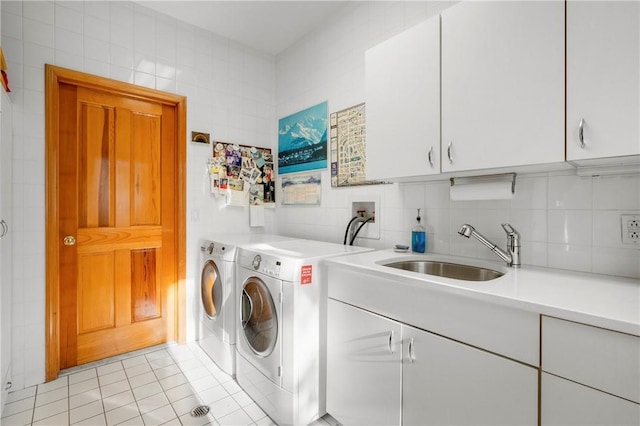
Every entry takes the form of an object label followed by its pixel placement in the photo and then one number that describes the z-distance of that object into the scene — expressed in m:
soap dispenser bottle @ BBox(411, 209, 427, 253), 1.86
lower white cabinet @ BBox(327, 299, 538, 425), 0.99
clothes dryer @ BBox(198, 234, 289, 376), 2.10
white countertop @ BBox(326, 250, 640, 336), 0.83
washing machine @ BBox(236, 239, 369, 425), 1.58
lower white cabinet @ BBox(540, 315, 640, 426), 0.78
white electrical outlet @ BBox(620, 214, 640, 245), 1.20
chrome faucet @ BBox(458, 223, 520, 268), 1.46
